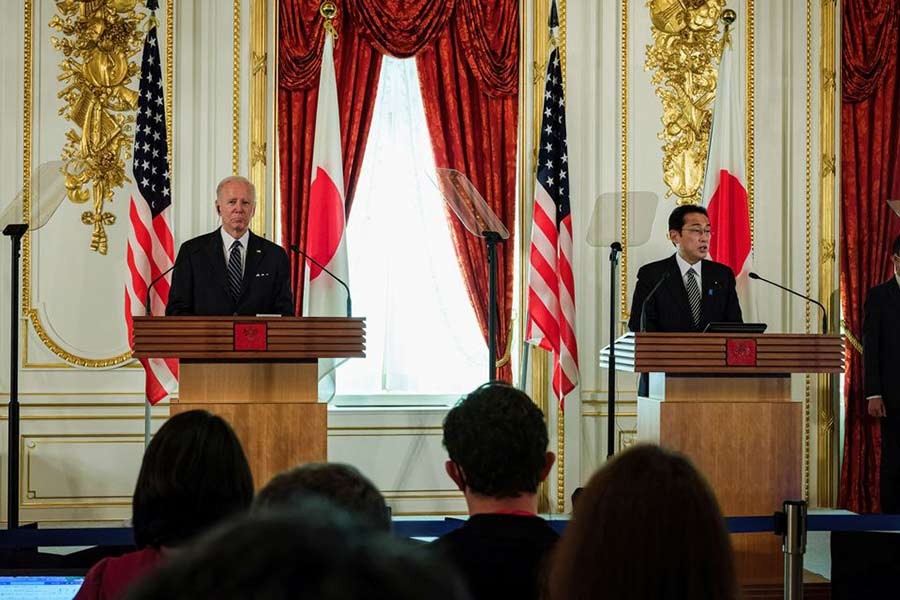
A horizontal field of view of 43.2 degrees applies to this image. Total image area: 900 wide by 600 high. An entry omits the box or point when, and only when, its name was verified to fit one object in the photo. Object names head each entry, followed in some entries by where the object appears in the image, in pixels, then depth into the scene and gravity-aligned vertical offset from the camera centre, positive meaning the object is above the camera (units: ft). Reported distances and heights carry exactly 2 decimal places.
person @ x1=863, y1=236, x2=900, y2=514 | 22.43 -1.40
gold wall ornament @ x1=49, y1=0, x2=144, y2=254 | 22.84 +4.05
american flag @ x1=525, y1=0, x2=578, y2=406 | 22.39 +0.93
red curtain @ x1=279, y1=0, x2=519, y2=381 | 23.65 +4.49
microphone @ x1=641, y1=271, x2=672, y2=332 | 17.61 -0.22
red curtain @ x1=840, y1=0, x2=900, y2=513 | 25.09 +2.66
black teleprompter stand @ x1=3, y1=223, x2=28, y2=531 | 18.44 -1.75
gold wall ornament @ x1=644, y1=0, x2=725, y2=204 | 24.61 +4.78
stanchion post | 11.69 -2.56
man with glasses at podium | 19.26 +0.17
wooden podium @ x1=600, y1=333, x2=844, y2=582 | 16.61 -1.63
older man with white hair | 17.61 +0.37
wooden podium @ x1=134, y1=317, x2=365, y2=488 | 15.64 -1.02
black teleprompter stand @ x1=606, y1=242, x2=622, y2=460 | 20.11 -1.49
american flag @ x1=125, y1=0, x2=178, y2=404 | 21.38 +1.62
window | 24.31 +0.62
